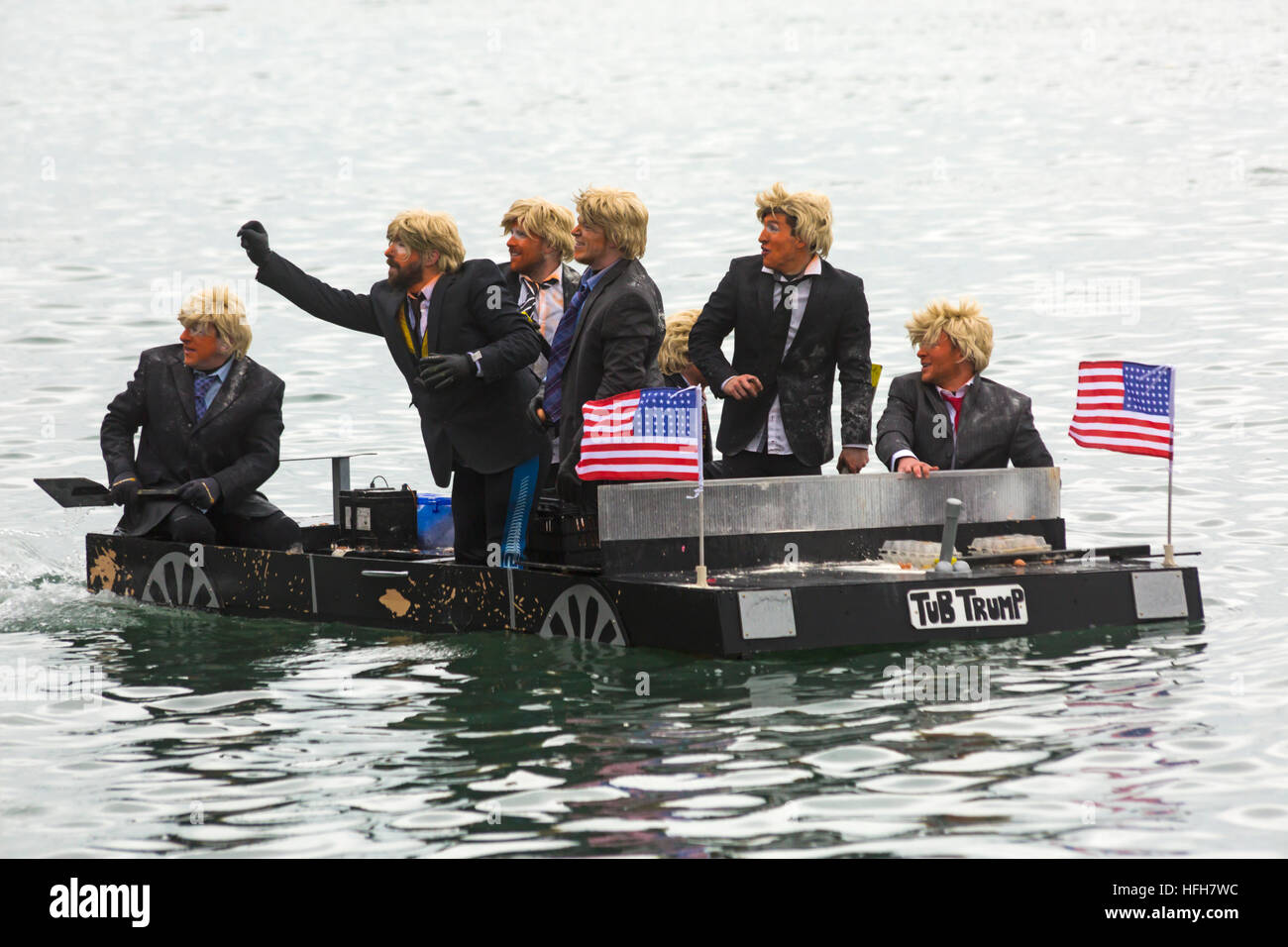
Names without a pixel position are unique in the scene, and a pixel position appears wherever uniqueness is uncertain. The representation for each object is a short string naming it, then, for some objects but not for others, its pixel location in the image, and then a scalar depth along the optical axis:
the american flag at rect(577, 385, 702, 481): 9.29
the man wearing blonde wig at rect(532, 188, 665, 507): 9.81
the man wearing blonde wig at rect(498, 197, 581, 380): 10.87
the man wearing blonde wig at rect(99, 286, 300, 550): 11.35
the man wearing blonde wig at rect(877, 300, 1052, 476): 10.49
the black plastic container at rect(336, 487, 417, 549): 11.67
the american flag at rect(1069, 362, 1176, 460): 10.24
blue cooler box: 11.78
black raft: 9.33
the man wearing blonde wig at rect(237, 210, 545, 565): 10.39
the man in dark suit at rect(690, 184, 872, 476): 10.34
